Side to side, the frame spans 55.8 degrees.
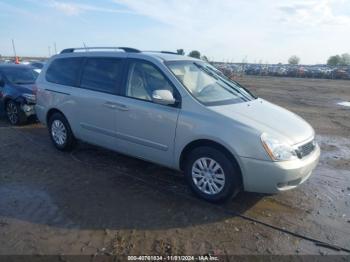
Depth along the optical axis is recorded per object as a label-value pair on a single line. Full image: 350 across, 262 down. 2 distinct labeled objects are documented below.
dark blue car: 8.48
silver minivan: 3.98
